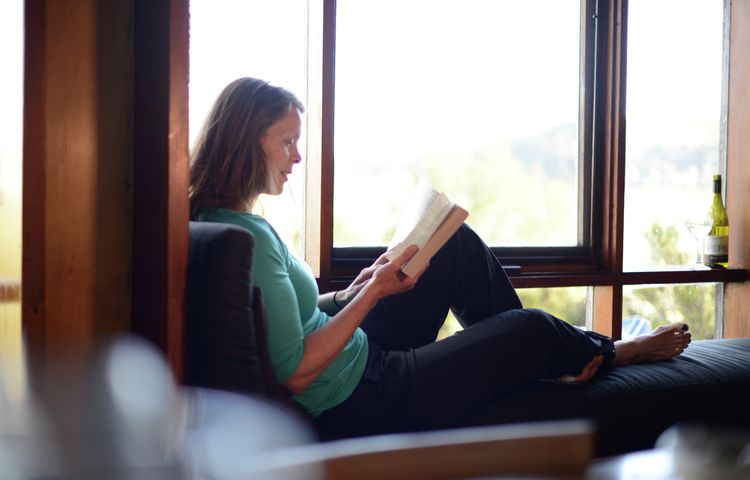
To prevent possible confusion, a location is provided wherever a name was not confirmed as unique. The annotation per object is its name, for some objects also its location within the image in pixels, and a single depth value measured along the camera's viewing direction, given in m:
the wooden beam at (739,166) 3.36
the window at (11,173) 1.31
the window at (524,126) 2.74
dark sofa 1.47
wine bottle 3.32
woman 1.68
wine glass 3.40
